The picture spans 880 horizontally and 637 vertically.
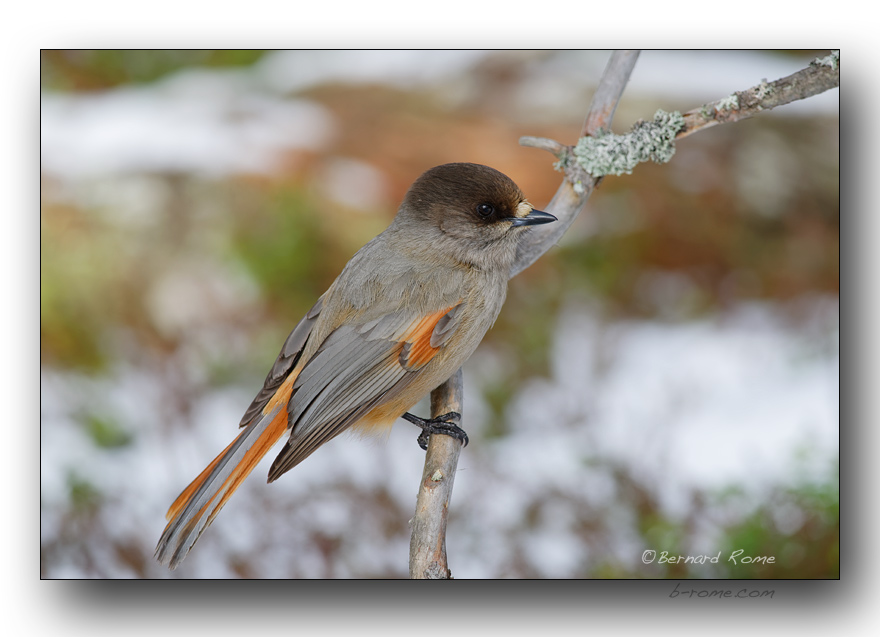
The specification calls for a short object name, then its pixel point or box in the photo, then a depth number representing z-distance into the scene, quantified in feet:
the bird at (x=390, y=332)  14.11
